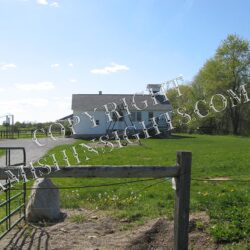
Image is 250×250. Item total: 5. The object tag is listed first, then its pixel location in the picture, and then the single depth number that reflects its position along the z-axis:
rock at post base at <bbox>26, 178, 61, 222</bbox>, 7.33
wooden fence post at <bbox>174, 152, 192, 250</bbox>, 5.22
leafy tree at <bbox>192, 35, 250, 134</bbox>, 60.56
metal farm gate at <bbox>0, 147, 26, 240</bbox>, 6.57
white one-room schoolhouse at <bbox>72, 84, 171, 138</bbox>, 50.28
